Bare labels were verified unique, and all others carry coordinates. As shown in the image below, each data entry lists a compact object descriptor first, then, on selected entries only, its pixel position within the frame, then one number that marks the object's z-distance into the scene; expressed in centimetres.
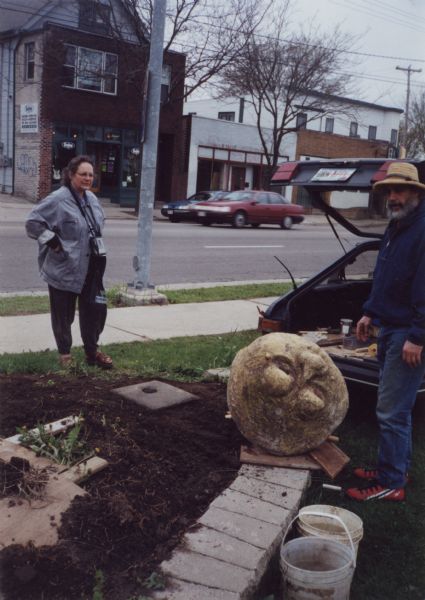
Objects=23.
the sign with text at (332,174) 414
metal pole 848
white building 3422
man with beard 346
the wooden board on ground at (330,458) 366
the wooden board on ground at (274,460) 359
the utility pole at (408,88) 4036
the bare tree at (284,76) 3209
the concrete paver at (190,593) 243
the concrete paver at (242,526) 284
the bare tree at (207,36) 2578
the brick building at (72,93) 2677
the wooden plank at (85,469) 320
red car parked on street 2428
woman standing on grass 516
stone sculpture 360
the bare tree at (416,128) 4303
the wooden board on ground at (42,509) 276
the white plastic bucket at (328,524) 293
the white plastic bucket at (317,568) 254
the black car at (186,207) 2472
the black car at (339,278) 420
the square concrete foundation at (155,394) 438
